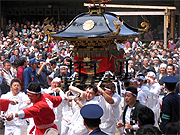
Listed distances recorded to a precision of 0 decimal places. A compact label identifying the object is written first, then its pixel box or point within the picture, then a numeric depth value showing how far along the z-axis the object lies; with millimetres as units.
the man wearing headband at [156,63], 17269
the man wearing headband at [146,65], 16411
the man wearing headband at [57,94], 11357
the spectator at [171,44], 27984
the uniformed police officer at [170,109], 8156
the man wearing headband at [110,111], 10555
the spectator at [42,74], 14398
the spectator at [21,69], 14703
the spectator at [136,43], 27266
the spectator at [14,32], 31156
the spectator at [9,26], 33762
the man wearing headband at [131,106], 8117
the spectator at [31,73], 14070
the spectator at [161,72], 14828
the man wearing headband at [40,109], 8180
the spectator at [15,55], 21123
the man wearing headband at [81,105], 9930
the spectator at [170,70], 13617
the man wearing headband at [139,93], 12025
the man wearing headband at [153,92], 13203
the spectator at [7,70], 14445
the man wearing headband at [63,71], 13312
